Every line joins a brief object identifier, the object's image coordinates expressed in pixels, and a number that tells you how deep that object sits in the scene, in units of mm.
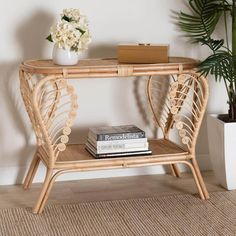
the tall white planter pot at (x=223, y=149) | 4101
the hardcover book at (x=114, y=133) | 3944
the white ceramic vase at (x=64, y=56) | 3782
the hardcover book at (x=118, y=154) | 3901
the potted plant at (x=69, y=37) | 3720
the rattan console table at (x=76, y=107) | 3701
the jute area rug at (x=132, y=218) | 3485
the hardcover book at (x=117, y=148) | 3912
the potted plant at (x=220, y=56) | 4093
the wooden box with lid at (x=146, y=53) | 3885
